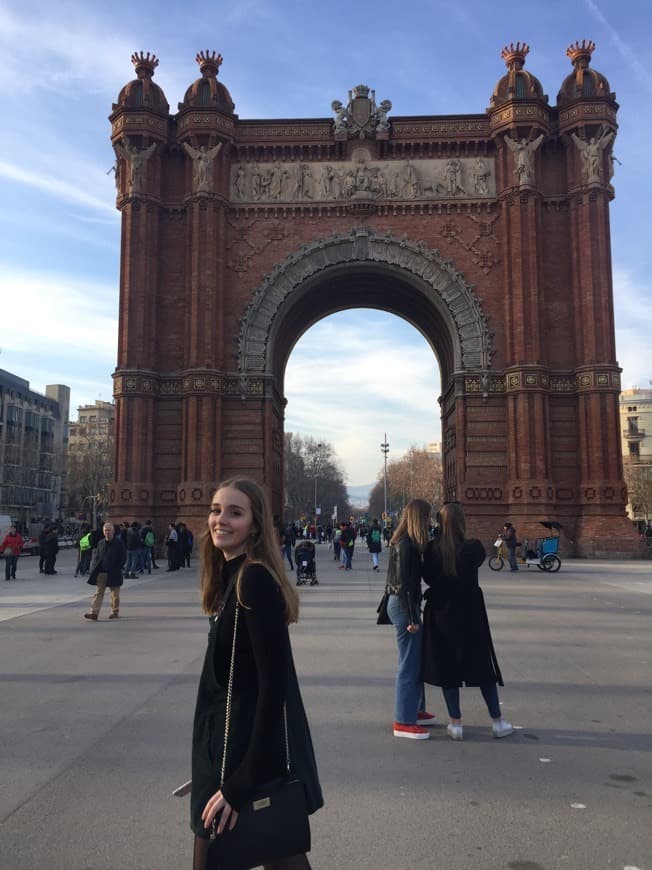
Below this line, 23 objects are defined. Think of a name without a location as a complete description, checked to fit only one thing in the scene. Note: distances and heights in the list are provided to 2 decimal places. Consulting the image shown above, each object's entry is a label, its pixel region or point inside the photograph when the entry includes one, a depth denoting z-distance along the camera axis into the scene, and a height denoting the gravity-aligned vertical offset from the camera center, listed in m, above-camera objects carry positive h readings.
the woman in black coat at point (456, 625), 5.78 -0.81
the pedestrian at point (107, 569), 12.50 -0.81
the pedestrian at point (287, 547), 27.29 -0.92
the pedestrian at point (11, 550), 21.97 -0.88
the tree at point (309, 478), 105.12 +6.80
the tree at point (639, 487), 65.96 +3.33
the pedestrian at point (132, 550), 22.14 -0.89
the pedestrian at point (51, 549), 23.62 -0.91
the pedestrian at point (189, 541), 26.34 -0.73
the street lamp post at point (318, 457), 110.61 +10.22
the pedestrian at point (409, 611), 5.90 -0.72
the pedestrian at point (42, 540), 23.78 -0.63
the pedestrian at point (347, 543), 25.31 -0.73
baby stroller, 19.11 -1.00
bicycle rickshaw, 23.38 -1.02
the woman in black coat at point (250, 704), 2.54 -0.65
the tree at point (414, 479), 113.00 +7.32
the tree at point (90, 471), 74.22 +5.11
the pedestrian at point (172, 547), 24.86 -0.88
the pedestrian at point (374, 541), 26.25 -0.66
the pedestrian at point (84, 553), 21.27 -0.98
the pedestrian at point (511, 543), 24.42 -0.65
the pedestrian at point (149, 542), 23.88 -0.69
